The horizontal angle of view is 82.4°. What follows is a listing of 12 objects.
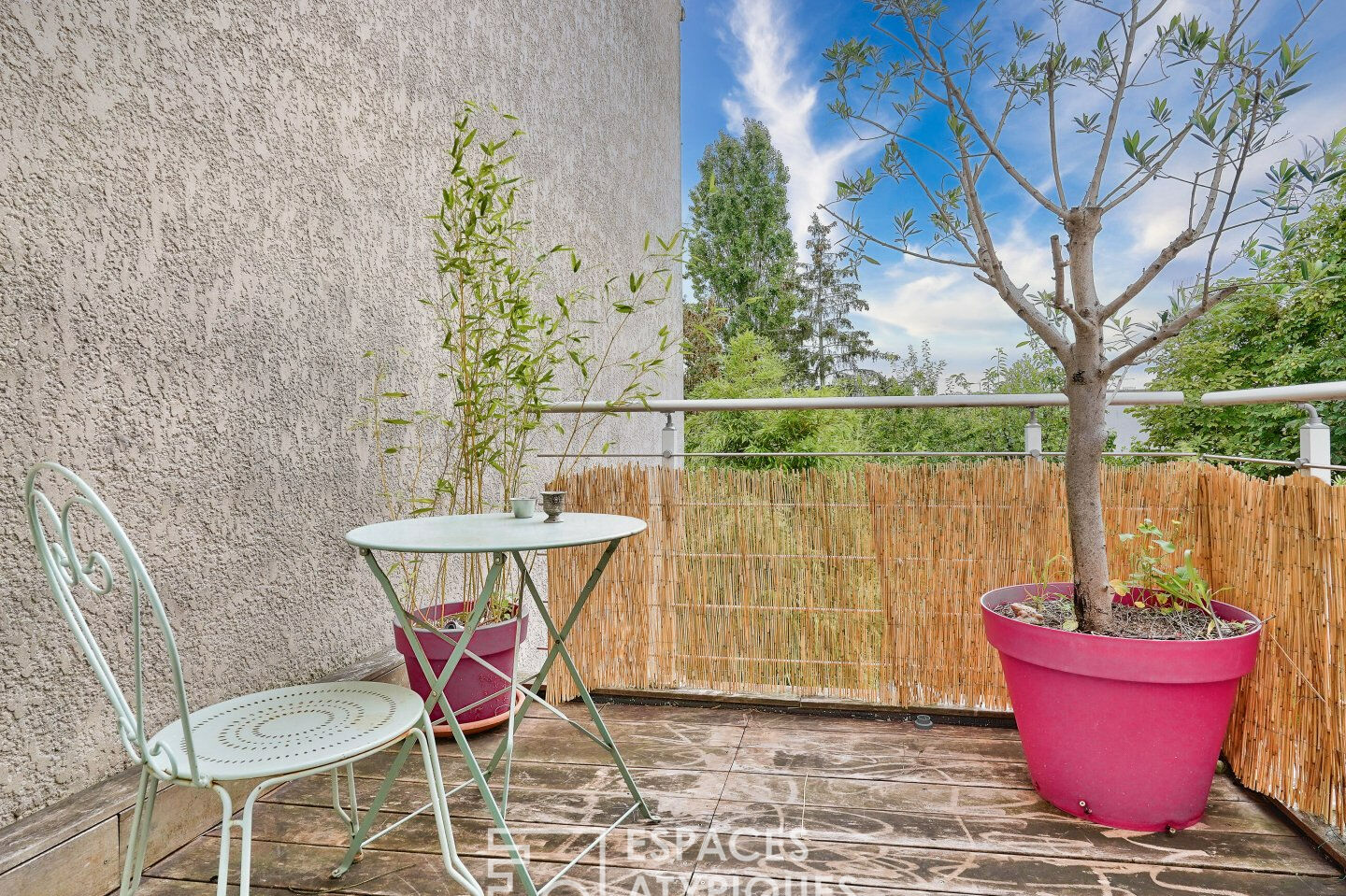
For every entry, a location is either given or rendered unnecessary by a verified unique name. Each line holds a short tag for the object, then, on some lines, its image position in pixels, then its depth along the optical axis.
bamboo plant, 2.48
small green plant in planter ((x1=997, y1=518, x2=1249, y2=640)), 1.93
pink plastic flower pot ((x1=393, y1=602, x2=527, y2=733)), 2.41
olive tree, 1.74
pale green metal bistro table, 1.51
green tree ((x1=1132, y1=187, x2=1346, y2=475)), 13.12
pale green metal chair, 1.10
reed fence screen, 2.23
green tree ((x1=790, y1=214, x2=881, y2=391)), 20.95
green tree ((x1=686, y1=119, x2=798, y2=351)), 19.62
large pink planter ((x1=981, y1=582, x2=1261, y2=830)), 1.77
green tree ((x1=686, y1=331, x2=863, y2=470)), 12.73
